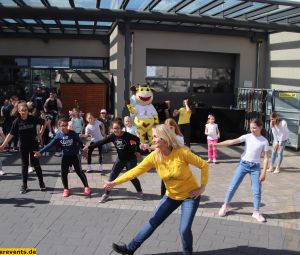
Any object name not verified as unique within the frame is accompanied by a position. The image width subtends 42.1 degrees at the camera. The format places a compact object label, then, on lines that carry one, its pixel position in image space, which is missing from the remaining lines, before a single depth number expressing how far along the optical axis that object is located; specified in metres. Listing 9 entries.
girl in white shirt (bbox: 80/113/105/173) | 9.20
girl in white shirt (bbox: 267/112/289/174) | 9.52
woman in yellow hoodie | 4.32
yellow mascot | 10.47
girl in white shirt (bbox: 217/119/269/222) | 6.09
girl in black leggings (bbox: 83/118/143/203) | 6.87
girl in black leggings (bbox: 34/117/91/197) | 7.11
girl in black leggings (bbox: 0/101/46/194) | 7.30
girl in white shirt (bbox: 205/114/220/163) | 10.21
